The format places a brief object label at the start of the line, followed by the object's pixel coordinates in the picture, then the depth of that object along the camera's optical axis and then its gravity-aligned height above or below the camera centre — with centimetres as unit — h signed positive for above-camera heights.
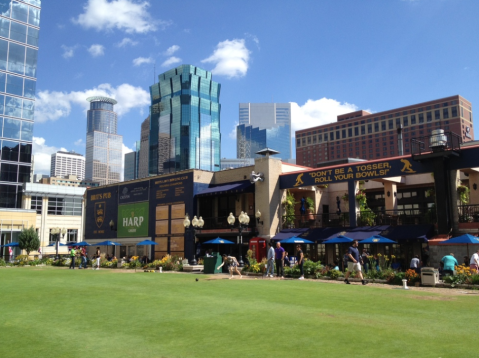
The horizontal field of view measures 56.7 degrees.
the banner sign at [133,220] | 4498 +238
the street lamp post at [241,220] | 2852 +157
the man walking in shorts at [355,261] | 1834 -76
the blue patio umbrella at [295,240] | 2874 +19
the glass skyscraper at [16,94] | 6675 +2262
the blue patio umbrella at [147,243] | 3828 -3
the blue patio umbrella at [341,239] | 2584 +23
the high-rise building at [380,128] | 16175 +4532
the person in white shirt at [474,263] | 1819 -81
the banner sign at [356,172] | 2798 +484
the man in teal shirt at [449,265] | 1842 -89
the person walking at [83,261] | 3506 -145
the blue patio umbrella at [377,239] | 2506 +23
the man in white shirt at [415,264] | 2257 -105
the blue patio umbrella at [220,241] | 3312 +13
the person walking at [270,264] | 2333 -112
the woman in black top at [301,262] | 2196 -94
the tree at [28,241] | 5015 +16
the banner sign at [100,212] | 5006 +359
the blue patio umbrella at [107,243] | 4128 -4
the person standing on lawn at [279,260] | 2306 -89
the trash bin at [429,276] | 1800 -133
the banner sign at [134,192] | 4547 +528
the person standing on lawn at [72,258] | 3359 -122
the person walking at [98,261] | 3466 -148
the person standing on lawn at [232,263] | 2377 -109
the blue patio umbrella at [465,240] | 2102 +16
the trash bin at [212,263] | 2794 -130
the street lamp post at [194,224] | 3516 +147
